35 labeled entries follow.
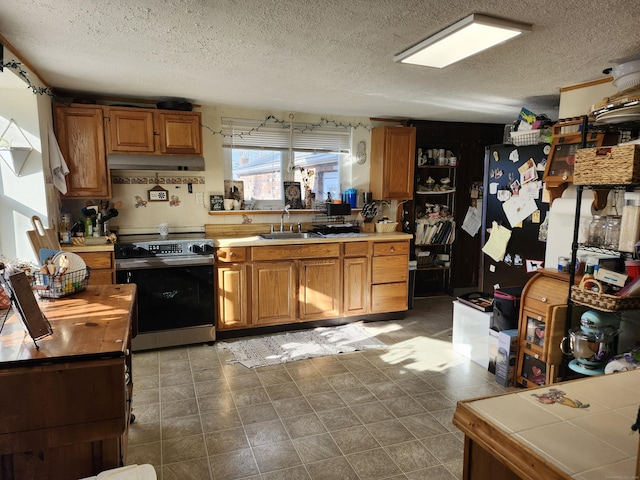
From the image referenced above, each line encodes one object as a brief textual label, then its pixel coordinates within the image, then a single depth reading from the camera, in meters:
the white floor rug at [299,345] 3.68
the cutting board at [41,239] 2.46
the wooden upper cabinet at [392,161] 4.88
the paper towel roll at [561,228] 3.10
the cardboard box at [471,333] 3.51
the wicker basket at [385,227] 4.93
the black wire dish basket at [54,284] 2.11
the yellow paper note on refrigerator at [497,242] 3.81
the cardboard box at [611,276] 2.32
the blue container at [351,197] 4.98
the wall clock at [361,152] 5.05
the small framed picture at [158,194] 4.26
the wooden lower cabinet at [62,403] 1.45
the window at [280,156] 4.57
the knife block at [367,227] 4.91
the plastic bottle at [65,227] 3.60
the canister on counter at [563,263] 2.92
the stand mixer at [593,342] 2.51
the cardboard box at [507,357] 3.16
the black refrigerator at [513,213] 3.51
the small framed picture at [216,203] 4.48
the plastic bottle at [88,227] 3.81
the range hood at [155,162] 3.78
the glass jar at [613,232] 2.33
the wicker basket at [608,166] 2.12
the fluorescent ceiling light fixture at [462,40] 2.09
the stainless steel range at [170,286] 3.67
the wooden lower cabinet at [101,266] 3.54
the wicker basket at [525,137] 3.42
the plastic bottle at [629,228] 2.19
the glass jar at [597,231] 2.41
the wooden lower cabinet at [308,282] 4.03
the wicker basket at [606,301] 2.26
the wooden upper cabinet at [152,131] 3.80
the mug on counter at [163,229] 4.15
